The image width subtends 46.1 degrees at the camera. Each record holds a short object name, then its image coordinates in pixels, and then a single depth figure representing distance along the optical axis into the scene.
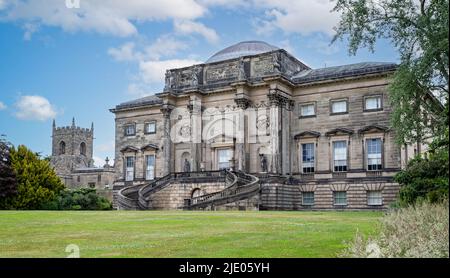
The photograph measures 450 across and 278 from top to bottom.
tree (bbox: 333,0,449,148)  22.36
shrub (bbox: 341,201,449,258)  10.07
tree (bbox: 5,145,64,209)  45.84
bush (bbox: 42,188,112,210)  47.31
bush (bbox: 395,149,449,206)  20.94
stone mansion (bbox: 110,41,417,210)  41.00
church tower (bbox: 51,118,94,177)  101.62
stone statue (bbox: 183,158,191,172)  48.71
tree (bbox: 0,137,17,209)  44.59
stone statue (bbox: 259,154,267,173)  43.75
